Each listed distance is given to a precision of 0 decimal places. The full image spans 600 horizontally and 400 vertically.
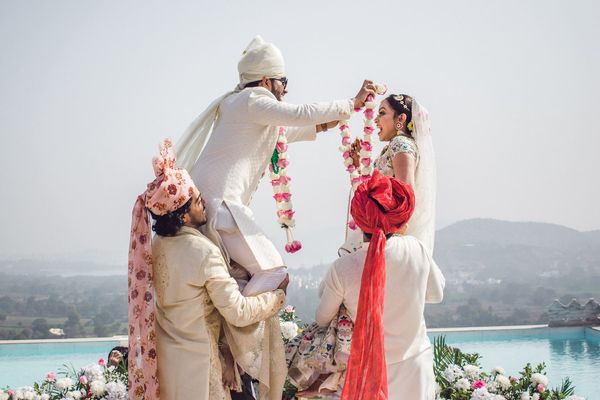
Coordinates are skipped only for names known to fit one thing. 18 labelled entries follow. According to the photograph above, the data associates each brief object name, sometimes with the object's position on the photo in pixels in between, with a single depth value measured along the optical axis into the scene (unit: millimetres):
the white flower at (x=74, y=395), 4539
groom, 3603
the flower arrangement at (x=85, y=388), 4500
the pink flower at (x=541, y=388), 4453
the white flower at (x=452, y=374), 4504
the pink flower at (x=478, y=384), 4383
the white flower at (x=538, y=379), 4477
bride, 3365
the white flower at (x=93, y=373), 4632
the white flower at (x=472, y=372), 4531
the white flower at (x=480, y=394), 4289
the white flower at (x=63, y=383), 4660
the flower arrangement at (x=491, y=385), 4406
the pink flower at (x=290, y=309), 4773
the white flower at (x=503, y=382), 4457
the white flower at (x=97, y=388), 4504
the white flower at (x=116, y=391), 4430
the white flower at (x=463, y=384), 4406
